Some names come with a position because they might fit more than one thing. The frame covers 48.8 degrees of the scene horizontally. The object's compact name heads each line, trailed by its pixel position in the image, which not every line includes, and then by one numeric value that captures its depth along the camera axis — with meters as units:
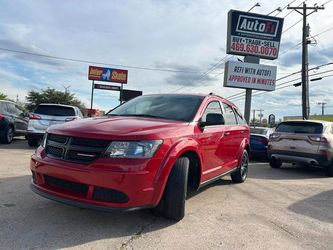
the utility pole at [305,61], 25.33
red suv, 4.02
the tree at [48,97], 62.99
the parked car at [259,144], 13.54
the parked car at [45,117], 12.52
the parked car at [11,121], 13.01
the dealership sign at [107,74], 43.72
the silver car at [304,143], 10.14
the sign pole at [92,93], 42.83
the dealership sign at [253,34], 20.20
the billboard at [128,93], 31.81
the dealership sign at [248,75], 20.59
